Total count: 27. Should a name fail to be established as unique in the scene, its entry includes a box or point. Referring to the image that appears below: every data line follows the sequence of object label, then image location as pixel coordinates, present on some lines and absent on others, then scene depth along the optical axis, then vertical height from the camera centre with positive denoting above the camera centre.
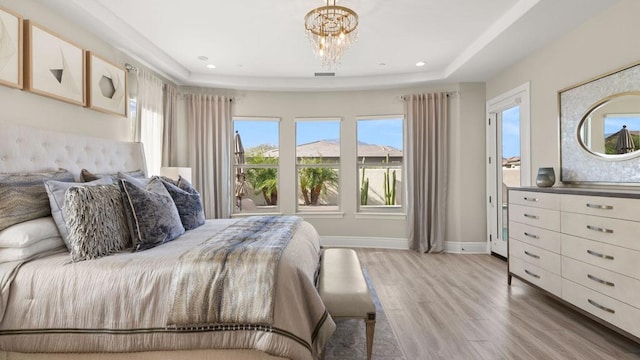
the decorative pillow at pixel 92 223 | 1.70 -0.25
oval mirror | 2.34 +0.45
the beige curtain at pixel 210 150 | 4.68 +0.50
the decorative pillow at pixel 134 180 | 2.24 +0.01
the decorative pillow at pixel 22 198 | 1.70 -0.10
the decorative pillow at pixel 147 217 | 1.93 -0.24
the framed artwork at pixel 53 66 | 2.25 +0.95
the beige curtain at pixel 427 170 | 4.60 +0.17
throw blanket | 1.51 -0.55
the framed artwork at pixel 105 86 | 2.83 +0.98
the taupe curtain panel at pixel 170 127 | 4.14 +0.78
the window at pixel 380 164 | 5.05 +0.29
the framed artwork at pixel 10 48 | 2.06 +0.94
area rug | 1.97 -1.14
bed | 1.51 -0.70
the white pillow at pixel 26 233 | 1.62 -0.29
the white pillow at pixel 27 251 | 1.62 -0.39
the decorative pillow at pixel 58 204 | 1.83 -0.14
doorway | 3.71 +0.36
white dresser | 1.93 -0.53
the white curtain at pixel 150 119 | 3.60 +0.80
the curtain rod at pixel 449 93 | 4.58 +1.35
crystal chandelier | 2.42 +1.29
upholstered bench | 1.77 -0.70
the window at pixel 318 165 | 5.16 +0.28
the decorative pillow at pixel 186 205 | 2.56 -0.21
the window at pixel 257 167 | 5.14 +0.24
